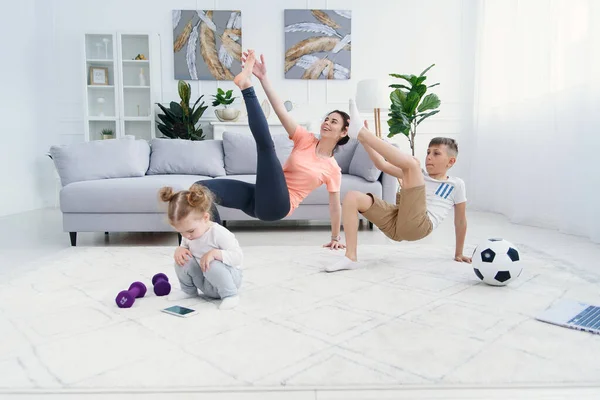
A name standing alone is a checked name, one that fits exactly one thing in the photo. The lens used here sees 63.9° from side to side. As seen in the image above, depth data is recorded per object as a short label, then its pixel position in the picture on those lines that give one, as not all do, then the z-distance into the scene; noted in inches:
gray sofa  129.8
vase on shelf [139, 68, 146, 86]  228.8
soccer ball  83.4
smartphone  69.7
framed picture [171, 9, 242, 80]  232.1
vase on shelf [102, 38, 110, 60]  225.6
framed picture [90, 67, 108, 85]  225.8
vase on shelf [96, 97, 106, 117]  228.8
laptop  64.5
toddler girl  70.0
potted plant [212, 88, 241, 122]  219.9
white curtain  135.3
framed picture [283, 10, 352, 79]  233.6
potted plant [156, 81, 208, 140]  219.8
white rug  50.5
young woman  86.1
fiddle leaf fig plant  176.2
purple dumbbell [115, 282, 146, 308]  73.0
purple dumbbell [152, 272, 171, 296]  80.2
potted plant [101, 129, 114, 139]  228.7
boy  94.2
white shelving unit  224.7
